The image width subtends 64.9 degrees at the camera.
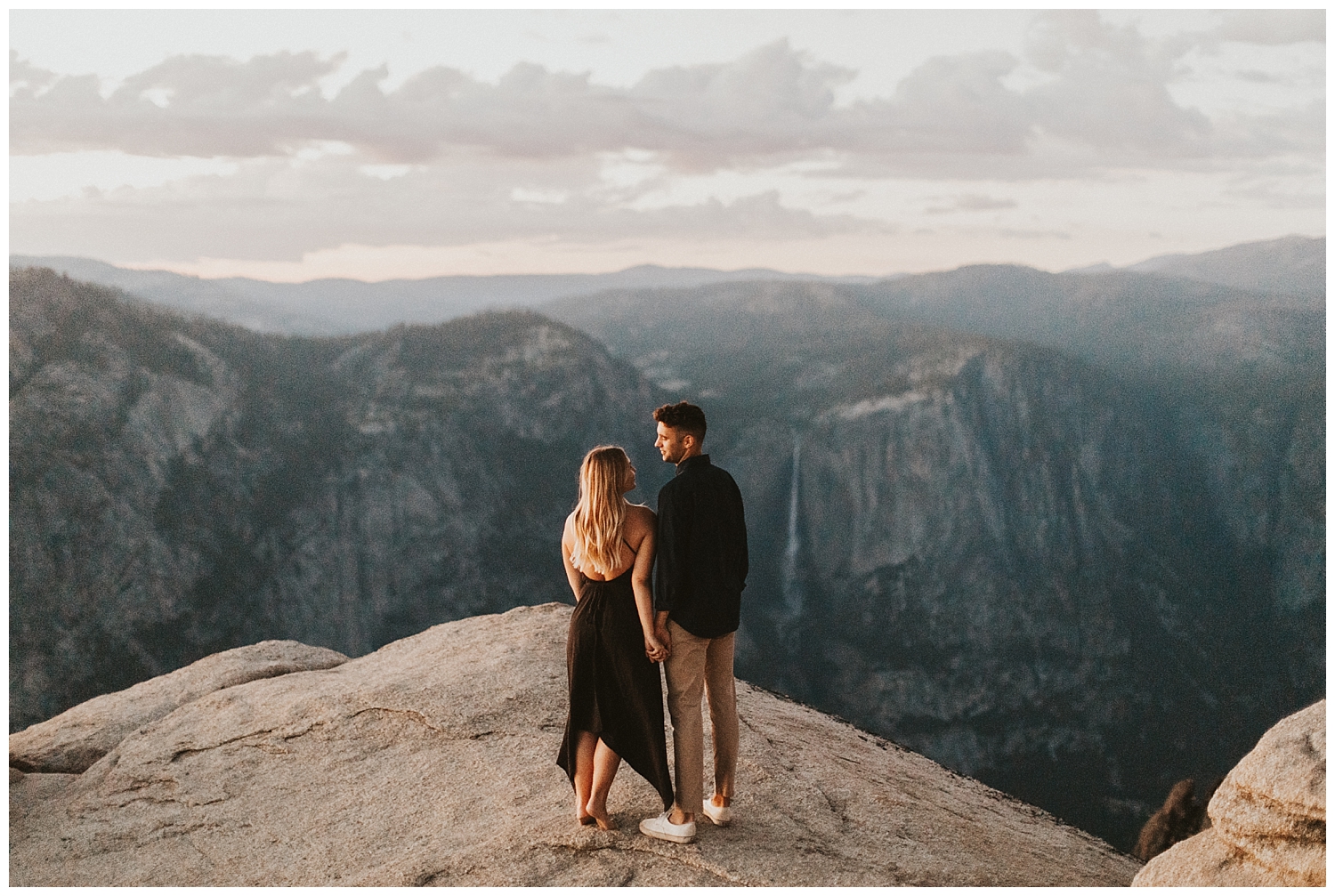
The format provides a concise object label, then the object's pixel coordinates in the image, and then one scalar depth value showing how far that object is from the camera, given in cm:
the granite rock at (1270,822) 679
